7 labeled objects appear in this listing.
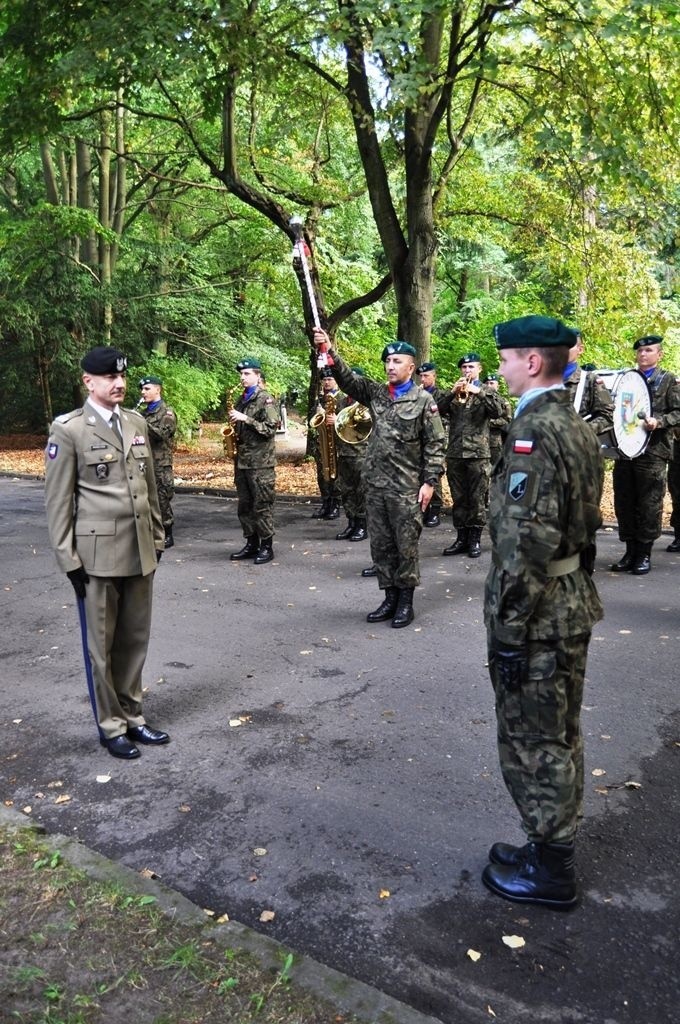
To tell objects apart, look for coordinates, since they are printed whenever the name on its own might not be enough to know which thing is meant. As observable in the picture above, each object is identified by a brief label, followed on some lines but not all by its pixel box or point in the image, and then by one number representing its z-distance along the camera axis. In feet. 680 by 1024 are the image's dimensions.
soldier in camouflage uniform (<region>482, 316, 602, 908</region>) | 9.78
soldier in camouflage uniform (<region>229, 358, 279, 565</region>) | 30.25
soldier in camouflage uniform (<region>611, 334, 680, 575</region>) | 26.71
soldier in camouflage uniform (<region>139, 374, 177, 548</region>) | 32.58
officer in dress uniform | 14.44
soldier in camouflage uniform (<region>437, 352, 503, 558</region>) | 30.83
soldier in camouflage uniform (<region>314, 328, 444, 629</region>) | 22.45
